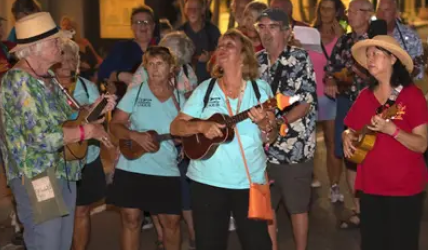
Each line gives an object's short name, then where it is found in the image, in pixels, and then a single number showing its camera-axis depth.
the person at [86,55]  10.41
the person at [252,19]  8.33
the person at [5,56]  8.44
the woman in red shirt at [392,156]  5.73
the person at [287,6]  9.16
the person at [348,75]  8.39
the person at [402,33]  8.59
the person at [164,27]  9.69
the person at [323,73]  9.31
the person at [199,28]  9.70
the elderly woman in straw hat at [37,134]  5.68
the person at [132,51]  8.62
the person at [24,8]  9.02
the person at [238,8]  9.64
